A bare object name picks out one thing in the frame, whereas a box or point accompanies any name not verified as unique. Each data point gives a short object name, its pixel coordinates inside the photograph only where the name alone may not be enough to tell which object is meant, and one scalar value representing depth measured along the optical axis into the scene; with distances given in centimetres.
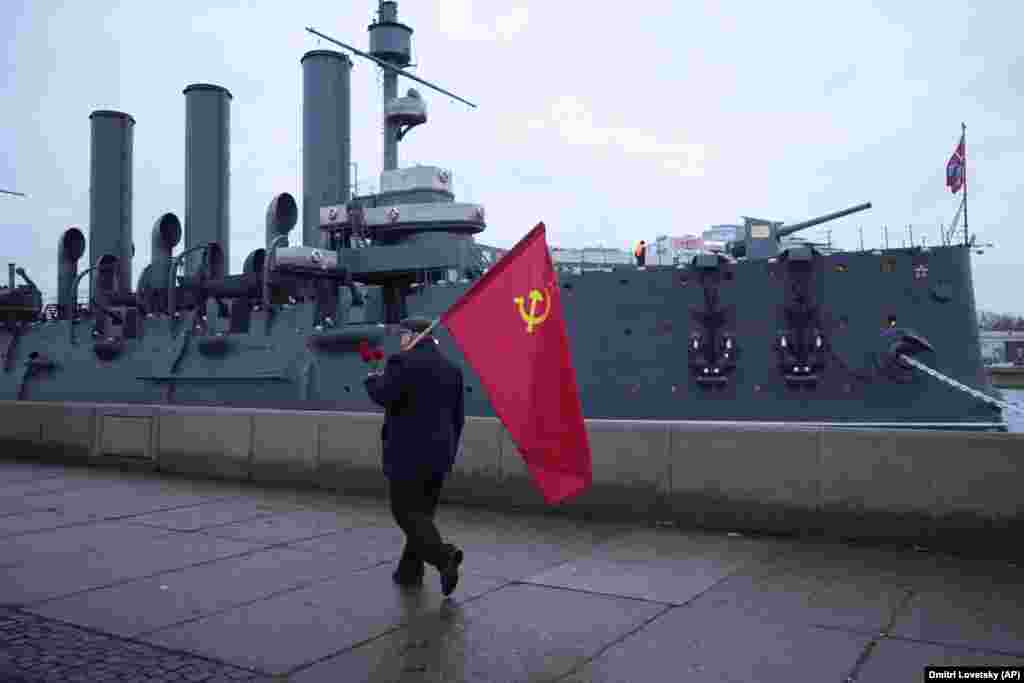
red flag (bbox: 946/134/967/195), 1557
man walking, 481
